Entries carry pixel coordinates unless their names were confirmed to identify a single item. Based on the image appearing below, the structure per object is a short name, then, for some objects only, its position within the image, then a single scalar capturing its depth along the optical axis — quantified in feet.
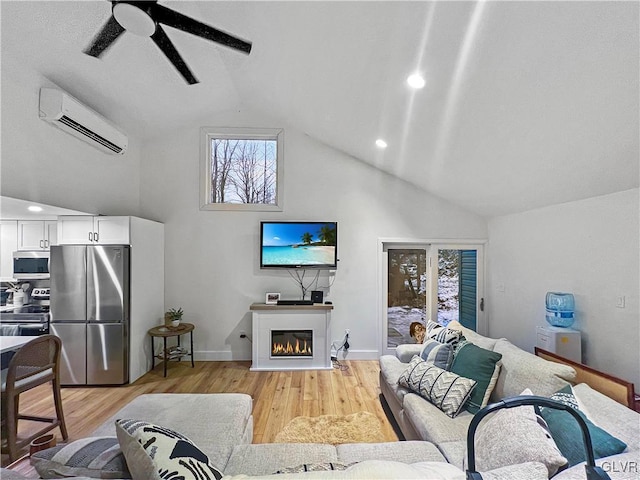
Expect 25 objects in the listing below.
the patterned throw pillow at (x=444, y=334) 8.61
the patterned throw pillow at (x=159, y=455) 3.32
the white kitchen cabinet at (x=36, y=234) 12.90
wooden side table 13.07
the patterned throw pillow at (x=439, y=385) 7.00
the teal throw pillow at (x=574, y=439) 4.22
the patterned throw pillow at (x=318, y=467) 4.16
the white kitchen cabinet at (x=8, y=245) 12.83
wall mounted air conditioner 9.41
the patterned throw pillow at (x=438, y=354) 8.25
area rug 8.46
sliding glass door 15.62
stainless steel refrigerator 11.94
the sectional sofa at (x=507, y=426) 4.08
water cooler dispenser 9.70
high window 15.40
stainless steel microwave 12.76
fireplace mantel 14.01
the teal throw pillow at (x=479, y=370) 7.06
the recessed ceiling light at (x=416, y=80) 7.73
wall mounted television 14.75
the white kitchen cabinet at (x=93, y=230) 12.06
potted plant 13.71
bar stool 7.10
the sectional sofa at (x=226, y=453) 3.34
